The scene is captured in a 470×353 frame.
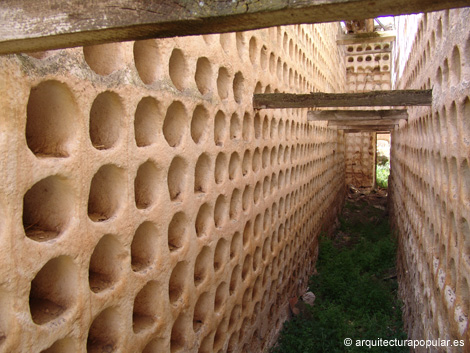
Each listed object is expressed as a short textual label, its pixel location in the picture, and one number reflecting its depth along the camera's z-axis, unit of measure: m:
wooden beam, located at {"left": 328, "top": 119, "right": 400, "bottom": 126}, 8.24
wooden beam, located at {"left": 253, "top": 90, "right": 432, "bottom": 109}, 3.60
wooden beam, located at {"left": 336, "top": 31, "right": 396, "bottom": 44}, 11.76
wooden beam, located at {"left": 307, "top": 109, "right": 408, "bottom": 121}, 5.34
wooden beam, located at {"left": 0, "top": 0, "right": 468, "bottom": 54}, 0.86
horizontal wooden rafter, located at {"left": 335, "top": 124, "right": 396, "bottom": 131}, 9.54
